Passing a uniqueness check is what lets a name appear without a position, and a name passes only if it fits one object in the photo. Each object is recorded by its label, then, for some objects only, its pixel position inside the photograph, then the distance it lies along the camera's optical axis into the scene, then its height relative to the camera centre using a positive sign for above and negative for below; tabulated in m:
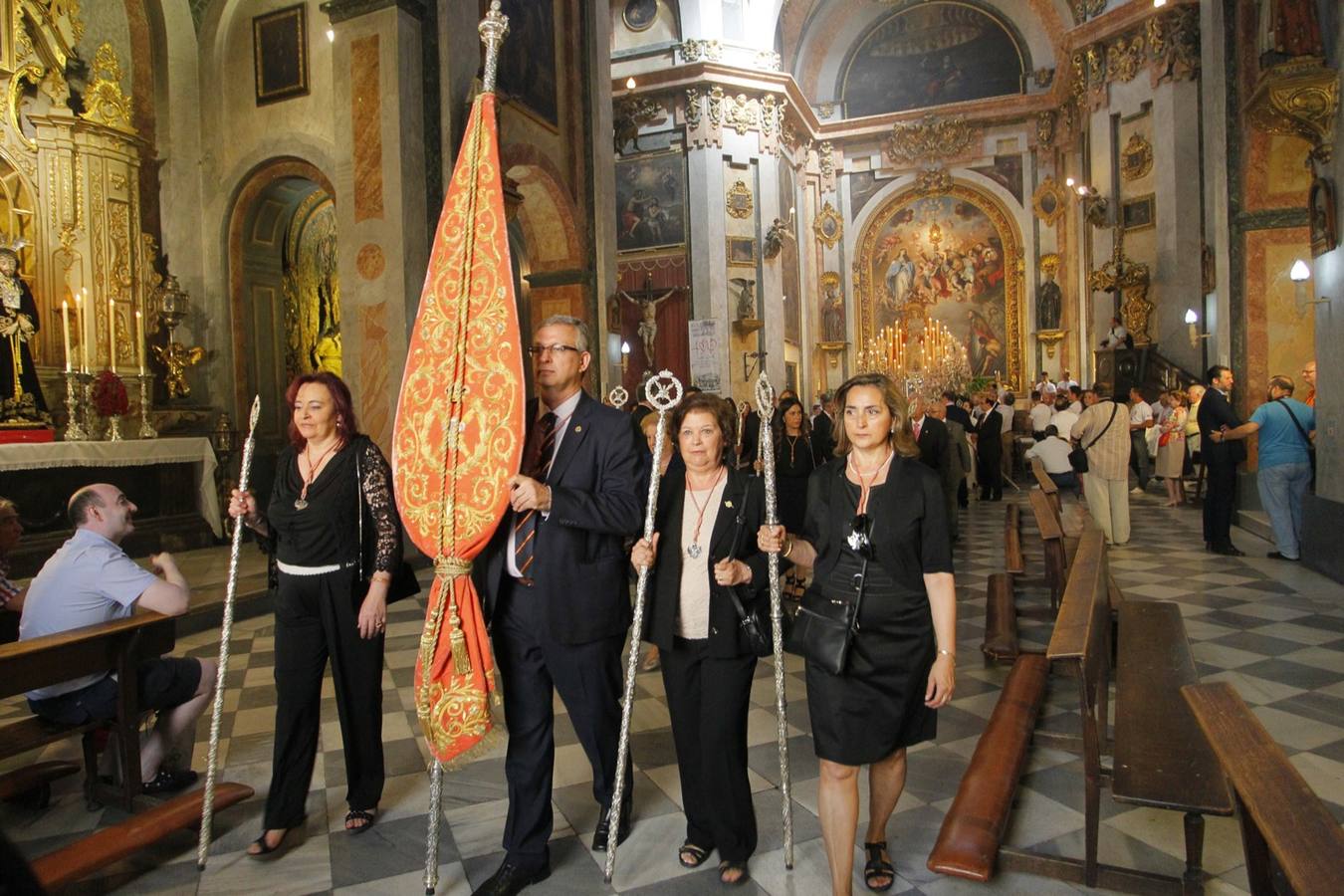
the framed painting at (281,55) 10.24 +4.71
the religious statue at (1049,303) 24.84 +3.37
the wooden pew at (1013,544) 7.23 -1.10
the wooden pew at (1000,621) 5.14 -1.32
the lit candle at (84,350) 9.58 +1.10
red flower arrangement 9.05 +0.56
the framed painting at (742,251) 19.64 +4.10
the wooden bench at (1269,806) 1.46 -0.75
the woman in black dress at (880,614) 2.59 -0.58
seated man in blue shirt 3.39 -0.58
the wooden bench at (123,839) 2.79 -1.37
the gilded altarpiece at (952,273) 26.31 +4.72
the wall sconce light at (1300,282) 9.59 +1.58
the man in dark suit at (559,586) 2.84 -0.51
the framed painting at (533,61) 10.49 +4.84
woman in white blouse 2.86 -0.64
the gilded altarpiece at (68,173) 9.12 +3.07
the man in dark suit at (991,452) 14.54 -0.54
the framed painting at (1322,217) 7.18 +1.67
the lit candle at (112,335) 9.86 +1.31
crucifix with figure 19.42 +2.69
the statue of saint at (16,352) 8.53 +1.00
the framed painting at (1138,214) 18.14 +4.35
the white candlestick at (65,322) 8.52 +1.31
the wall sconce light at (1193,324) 16.39 +1.76
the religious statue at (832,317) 26.70 +3.39
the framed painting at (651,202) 19.61 +5.29
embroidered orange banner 2.77 +0.04
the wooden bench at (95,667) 3.15 -0.85
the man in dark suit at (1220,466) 8.59 -0.53
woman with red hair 3.19 -0.50
